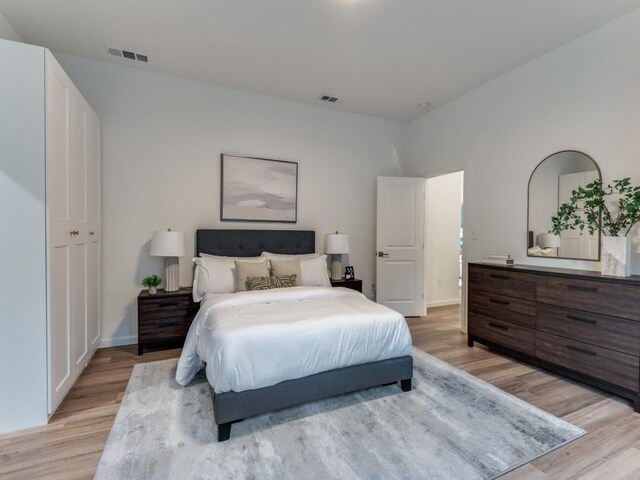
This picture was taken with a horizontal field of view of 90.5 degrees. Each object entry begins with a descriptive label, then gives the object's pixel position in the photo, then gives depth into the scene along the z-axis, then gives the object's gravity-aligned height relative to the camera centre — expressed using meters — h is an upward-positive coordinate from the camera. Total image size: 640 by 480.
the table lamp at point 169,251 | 3.39 -0.17
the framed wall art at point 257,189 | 4.06 +0.61
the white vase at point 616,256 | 2.52 -0.16
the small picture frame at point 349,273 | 4.45 -0.53
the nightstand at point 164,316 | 3.29 -0.86
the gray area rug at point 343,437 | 1.72 -1.26
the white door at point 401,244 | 4.84 -0.13
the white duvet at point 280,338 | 1.99 -0.72
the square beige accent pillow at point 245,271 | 3.40 -0.40
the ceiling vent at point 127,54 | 3.24 +1.89
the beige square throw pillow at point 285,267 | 3.62 -0.36
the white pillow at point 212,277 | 3.41 -0.46
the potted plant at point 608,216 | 2.52 +0.18
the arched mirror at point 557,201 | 2.96 +0.37
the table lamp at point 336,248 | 4.34 -0.17
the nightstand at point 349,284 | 4.22 -0.64
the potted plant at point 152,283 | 3.42 -0.52
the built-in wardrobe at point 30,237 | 1.99 -0.02
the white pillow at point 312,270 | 3.73 -0.42
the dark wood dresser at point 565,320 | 2.35 -0.74
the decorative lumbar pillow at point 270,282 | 3.31 -0.50
